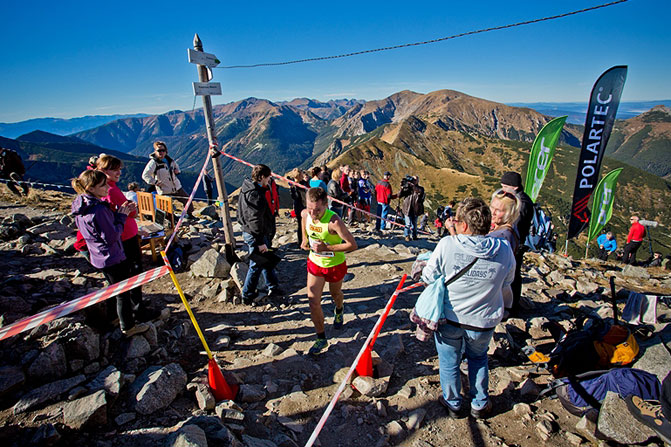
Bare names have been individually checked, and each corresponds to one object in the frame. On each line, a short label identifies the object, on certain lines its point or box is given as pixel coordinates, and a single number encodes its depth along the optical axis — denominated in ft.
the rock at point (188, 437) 7.30
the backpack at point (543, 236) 33.24
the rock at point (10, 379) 9.70
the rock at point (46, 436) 7.90
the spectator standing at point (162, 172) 25.17
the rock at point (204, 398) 10.33
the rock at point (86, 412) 8.71
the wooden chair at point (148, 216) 22.13
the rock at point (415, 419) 10.26
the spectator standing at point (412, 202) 32.58
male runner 12.62
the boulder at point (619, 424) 8.73
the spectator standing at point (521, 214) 15.16
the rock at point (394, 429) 10.04
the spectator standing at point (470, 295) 8.81
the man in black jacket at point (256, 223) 16.88
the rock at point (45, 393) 9.27
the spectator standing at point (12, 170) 39.58
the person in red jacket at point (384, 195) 36.22
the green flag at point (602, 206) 39.68
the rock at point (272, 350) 14.07
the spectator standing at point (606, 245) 46.89
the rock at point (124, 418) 9.25
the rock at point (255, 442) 8.56
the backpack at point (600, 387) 9.39
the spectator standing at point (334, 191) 30.81
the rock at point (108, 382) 10.18
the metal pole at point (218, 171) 19.12
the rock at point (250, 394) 11.27
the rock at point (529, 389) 11.51
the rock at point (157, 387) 9.92
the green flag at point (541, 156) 32.17
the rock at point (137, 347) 12.76
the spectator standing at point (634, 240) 42.06
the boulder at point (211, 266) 21.27
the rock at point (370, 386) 11.50
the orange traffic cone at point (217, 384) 10.97
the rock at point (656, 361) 10.20
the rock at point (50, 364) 10.64
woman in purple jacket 11.83
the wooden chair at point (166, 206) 24.25
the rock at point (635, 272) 30.96
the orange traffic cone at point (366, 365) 12.05
